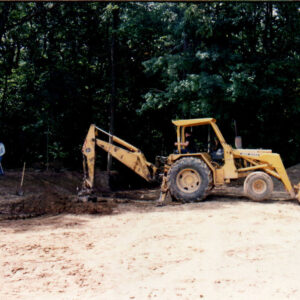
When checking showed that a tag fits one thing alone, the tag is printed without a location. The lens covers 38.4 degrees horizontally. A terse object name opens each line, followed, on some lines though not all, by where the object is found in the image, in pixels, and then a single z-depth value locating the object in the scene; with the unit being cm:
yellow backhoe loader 1170
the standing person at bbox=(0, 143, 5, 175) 1625
